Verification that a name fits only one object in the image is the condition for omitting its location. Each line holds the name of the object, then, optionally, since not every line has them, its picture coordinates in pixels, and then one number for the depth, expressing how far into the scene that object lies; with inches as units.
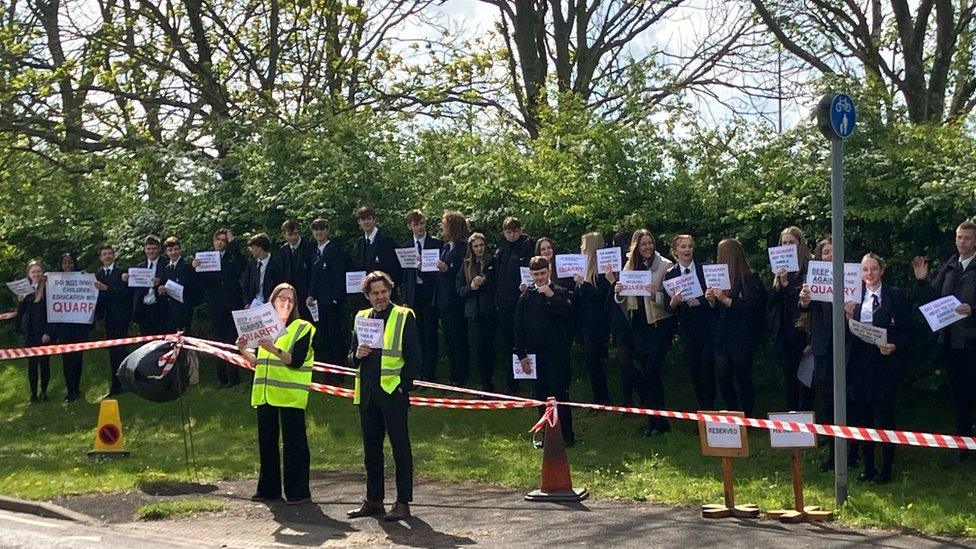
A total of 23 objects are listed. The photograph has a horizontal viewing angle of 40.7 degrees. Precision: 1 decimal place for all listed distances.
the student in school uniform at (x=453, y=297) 633.0
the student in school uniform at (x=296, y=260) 690.8
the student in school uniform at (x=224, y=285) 722.8
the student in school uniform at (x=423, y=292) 652.1
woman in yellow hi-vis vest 449.4
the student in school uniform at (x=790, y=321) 502.0
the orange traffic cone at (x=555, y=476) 443.5
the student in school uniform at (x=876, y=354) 456.8
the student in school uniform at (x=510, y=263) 600.7
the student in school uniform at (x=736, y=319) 515.8
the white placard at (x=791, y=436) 394.9
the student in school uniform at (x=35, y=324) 750.5
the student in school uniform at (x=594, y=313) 567.5
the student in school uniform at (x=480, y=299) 614.9
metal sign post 402.0
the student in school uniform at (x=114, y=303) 755.4
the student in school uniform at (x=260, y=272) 680.4
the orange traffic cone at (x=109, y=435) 568.1
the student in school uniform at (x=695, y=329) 534.0
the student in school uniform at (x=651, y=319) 542.0
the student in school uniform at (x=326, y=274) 678.5
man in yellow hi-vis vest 422.0
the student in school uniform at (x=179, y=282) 730.2
